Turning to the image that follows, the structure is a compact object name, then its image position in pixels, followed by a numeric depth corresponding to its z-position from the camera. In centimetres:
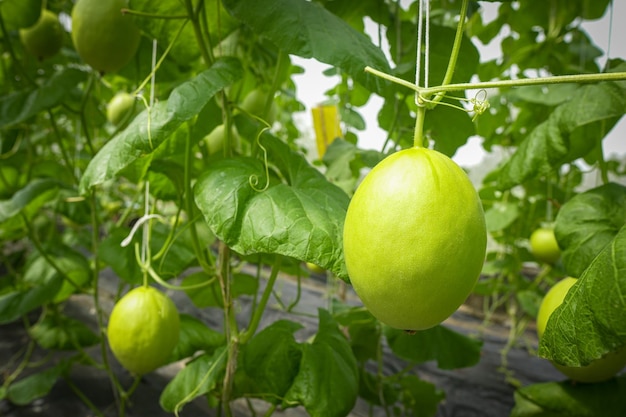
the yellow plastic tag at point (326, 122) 149
